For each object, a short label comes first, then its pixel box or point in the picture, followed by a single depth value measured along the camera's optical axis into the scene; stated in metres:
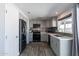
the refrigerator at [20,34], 2.24
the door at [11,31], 1.55
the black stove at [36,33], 4.38
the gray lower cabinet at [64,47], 1.76
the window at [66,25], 2.32
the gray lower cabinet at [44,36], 4.46
